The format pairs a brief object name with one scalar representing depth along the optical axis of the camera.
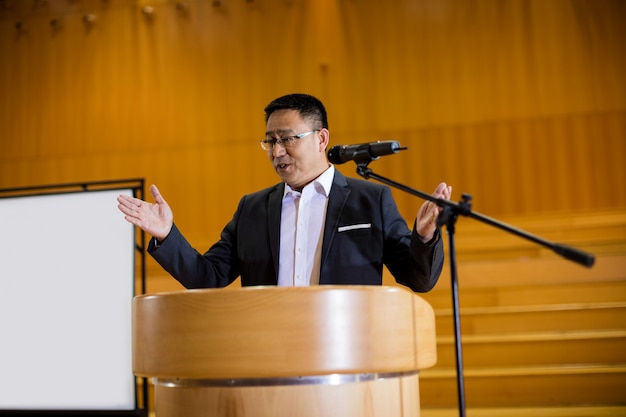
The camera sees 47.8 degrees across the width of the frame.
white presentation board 3.01
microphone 1.42
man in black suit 1.77
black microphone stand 1.13
